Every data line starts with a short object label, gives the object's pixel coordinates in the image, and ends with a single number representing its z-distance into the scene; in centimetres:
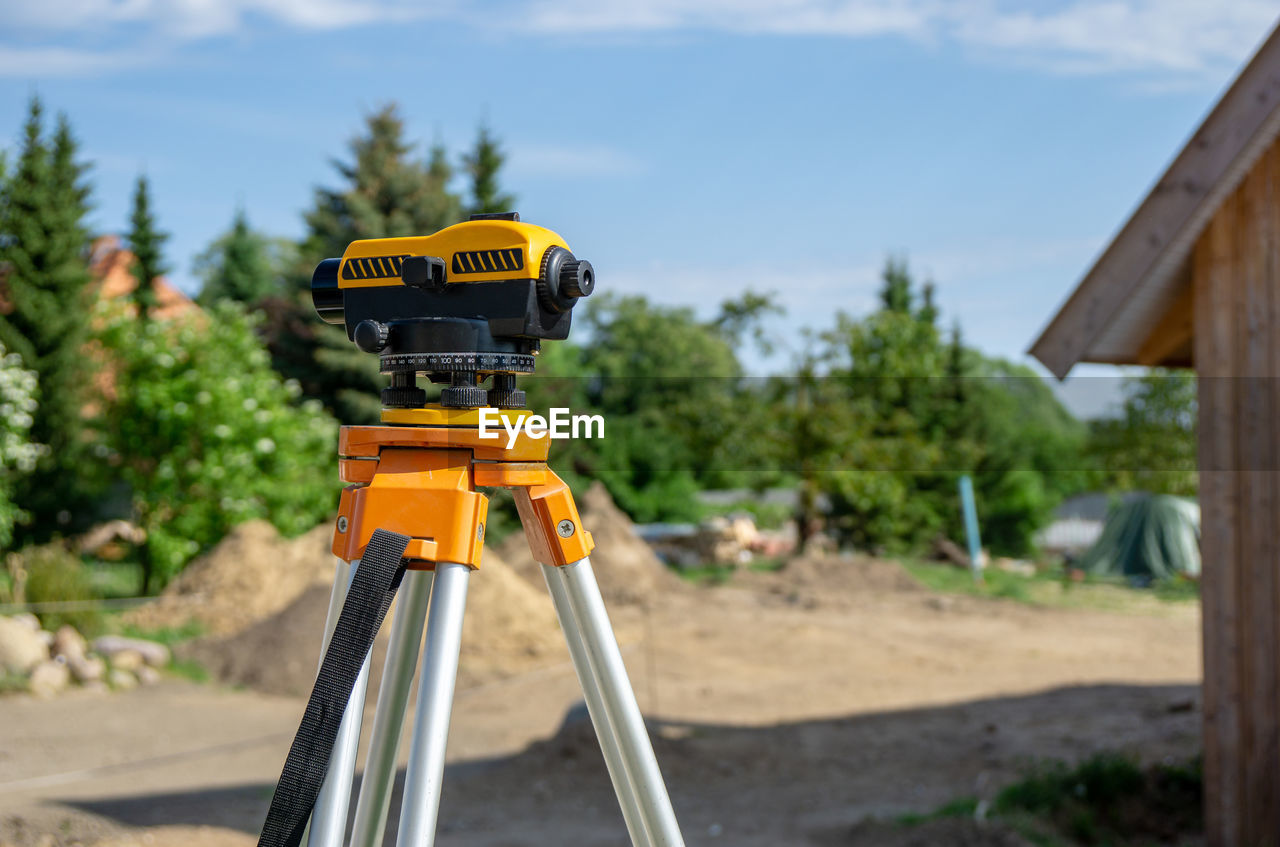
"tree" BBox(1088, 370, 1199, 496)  1981
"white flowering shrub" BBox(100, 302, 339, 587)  1379
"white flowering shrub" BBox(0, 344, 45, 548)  1265
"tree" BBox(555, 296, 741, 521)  1872
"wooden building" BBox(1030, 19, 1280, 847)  500
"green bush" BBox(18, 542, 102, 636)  1058
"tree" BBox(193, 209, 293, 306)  3120
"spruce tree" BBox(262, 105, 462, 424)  1984
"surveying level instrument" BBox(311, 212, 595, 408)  162
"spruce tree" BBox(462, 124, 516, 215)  2516
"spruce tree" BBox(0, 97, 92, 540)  1488
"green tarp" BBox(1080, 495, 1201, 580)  1830
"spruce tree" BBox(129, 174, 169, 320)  2672
